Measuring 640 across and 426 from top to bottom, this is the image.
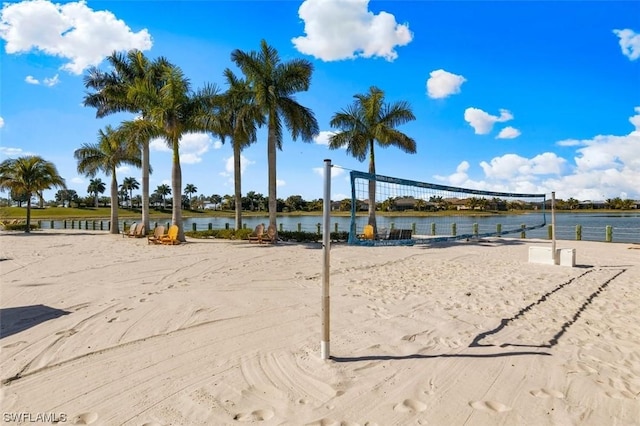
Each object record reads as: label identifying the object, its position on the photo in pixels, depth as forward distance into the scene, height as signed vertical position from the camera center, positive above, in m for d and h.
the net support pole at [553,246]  10.30 -0.88
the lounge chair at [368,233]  17.13 -0.80
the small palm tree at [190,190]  114.94 +8.62
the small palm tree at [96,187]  96.88 +8.13
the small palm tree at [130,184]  98.56 +9.06
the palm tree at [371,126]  19.08 +4.79
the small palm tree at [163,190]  107.06 +8.02
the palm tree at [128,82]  19.44 +7.34
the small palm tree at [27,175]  24.28 +2.89
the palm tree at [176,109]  16.52 +5.04
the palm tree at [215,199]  123.44 +6.05
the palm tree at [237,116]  17.06 +4.79
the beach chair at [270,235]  16.12 -0.82
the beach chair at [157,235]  16.16 -0.82
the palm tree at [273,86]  16.44 +6.01
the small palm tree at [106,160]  23.19 +3.68
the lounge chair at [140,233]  19.56 -0.84
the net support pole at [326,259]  3.96 -0.48
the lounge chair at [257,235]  16.20 -0.83
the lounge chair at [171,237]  16.00 -0.89
